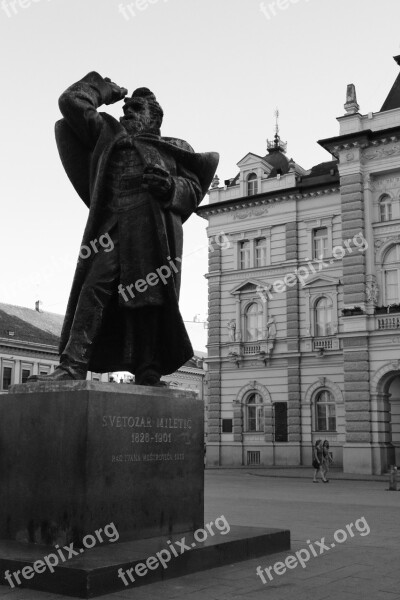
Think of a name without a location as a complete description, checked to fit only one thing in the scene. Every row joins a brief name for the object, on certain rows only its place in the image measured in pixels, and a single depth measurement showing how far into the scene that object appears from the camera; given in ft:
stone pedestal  18.34
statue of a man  22.20
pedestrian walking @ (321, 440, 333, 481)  84.84
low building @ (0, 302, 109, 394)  194.18
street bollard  71.07
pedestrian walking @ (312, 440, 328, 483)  85.18
